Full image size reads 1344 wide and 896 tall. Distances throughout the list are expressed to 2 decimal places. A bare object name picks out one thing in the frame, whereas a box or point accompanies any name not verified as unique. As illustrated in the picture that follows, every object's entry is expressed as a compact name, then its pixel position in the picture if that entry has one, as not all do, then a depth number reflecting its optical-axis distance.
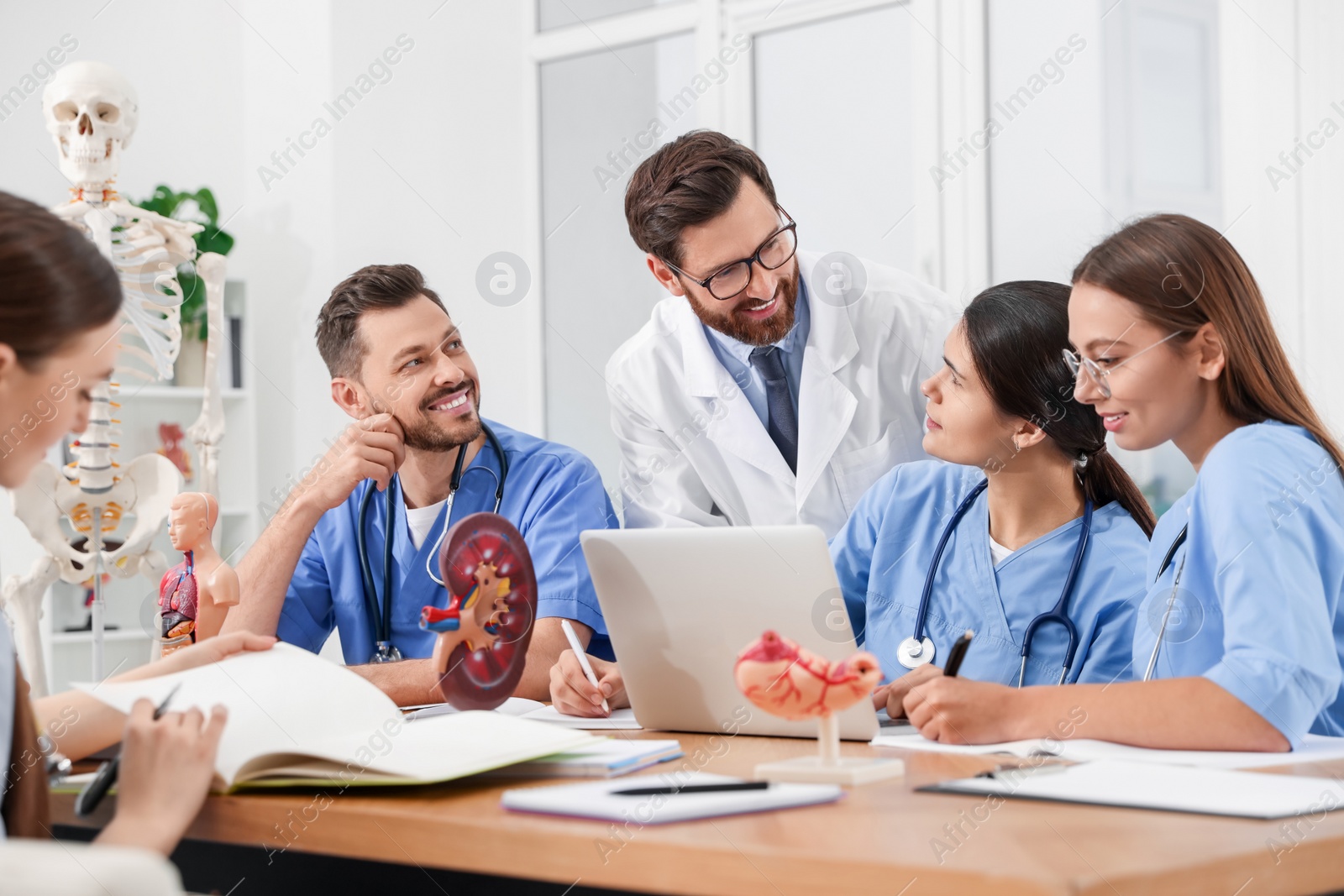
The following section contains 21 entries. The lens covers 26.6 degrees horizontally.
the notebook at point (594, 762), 2.98
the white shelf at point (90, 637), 6.83
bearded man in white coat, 4.39
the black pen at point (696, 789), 2.84
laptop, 3.18
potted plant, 7.16
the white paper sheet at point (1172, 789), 2.77
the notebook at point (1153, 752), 3.04
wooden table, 2.59
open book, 2.92
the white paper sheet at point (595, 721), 3.44
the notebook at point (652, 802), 2.76
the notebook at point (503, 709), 3.55
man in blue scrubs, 4.05
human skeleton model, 5.33
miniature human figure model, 3.60
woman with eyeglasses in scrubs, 3.12
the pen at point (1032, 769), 2.91
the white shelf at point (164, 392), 7.12
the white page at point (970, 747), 3.12
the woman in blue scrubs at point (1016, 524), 3.72
